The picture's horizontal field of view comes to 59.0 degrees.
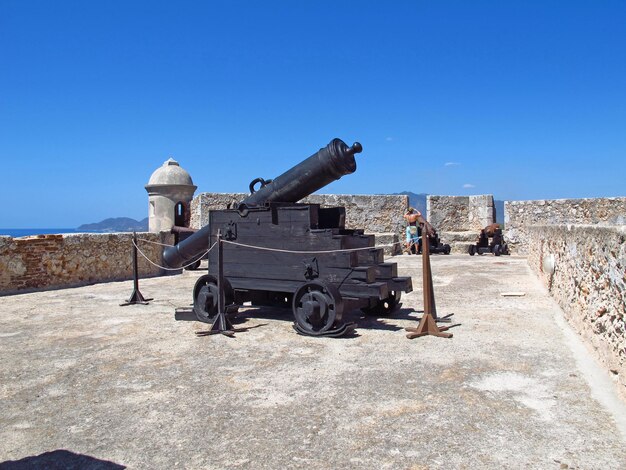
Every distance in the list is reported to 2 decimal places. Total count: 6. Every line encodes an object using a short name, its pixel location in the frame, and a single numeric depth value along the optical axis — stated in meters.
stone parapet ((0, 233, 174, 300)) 8.56
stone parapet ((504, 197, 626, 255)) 12.71
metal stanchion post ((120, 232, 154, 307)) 7.27
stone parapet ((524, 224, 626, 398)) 3.39
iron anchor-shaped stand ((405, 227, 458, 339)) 5.00
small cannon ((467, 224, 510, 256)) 14.09
